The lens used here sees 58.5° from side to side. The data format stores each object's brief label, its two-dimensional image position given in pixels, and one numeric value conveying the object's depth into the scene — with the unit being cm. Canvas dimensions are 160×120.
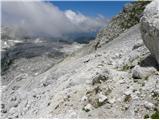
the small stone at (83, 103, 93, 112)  838
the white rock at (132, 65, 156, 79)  865
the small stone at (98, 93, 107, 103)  840
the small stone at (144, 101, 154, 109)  772
